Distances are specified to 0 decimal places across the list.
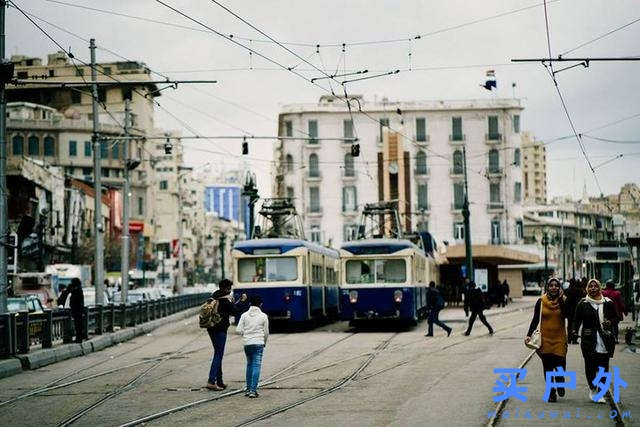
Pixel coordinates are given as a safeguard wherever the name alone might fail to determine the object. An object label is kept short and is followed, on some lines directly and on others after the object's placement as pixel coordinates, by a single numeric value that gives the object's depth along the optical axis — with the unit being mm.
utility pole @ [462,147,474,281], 48294
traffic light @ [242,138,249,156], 34062
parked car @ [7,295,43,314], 31719
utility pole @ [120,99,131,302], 38250
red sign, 96500
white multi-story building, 94688
